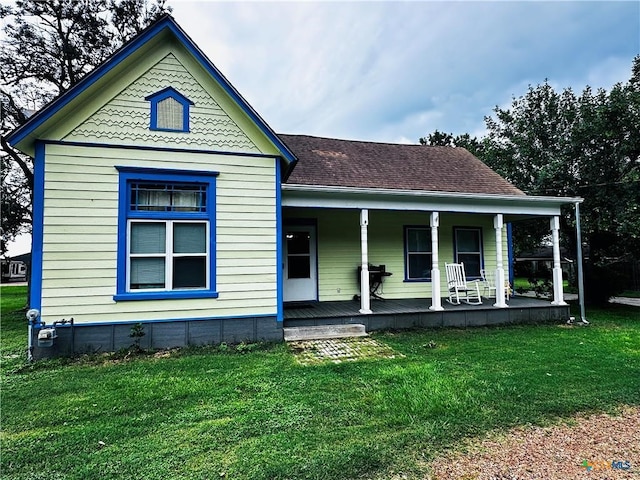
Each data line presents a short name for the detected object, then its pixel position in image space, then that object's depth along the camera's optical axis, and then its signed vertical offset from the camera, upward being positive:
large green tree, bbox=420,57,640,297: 9.45 +3.29
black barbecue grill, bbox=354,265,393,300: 8.99 -0.50
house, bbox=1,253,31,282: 36.97 -0.83
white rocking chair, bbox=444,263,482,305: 8.48 -0.66
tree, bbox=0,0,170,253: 11.09 +7.48
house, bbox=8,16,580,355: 5.32 +1.05
